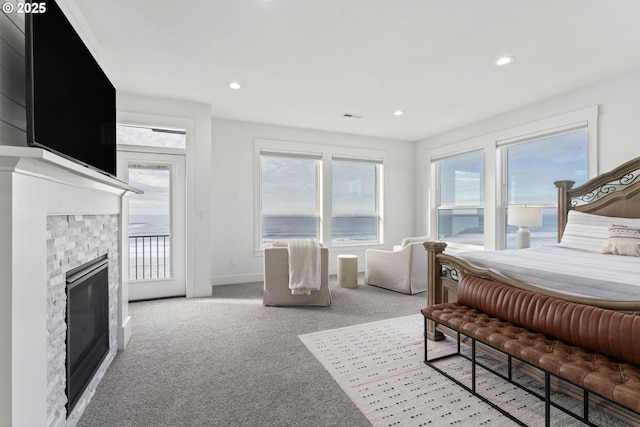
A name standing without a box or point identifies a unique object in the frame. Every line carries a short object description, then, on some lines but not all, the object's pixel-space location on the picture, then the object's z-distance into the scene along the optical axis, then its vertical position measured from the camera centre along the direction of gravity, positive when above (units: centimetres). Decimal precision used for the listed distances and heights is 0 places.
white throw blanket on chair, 377 -71
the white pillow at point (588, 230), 301 -19
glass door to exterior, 414 -19
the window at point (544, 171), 393 +56
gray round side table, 479 -95
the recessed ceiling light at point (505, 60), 299 +149
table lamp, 388 -10
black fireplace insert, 177 -75
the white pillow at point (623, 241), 271 -27
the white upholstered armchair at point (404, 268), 445 -84
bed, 189 -39
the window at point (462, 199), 532 +23
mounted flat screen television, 129 +62
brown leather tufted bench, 143 -75
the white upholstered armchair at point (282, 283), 388 -90
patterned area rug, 177 -119
